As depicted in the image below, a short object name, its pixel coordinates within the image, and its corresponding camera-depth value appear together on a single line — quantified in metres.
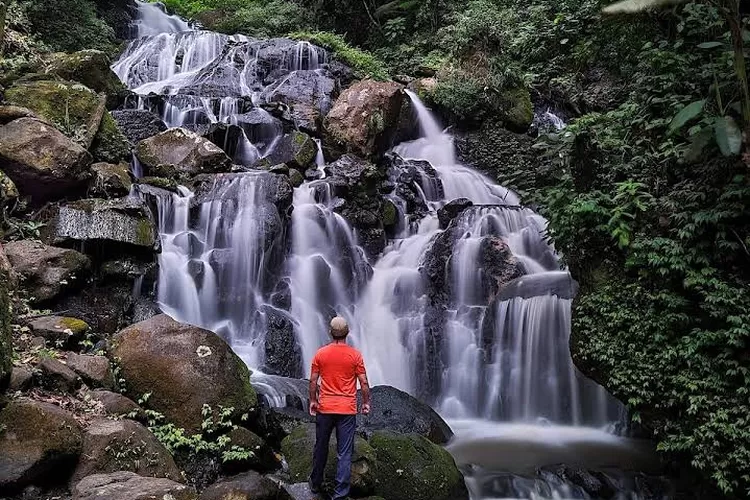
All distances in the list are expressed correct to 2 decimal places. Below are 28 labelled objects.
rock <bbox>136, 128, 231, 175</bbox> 12.66
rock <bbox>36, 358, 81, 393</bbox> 5.67
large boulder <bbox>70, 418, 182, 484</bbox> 5.00
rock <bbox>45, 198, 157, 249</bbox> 9.45
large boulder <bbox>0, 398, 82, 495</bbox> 4.51
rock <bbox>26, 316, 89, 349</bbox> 6.87
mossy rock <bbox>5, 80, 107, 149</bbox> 11.36
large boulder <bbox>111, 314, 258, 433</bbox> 6.43
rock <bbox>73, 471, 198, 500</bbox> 4.06
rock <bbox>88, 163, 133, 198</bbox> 10.55
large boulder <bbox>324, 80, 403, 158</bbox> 15.00
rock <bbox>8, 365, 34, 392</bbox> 5.19
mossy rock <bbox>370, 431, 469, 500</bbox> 6.59
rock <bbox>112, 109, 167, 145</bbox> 13.91
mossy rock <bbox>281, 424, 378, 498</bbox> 6.10
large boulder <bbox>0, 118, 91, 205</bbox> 9.64
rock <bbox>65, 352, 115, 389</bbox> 6.20
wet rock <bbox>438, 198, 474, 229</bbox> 13.85
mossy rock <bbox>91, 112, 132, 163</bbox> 11.82
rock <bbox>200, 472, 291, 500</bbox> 5.12
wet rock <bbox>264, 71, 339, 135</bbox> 16.03
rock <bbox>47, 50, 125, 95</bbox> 13.70
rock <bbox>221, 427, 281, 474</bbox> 6.10
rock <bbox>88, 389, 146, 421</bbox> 5.92
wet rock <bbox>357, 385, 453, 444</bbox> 8.36
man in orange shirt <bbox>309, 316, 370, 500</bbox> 5.40
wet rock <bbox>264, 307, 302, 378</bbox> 10.66
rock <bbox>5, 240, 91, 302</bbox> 8.44
